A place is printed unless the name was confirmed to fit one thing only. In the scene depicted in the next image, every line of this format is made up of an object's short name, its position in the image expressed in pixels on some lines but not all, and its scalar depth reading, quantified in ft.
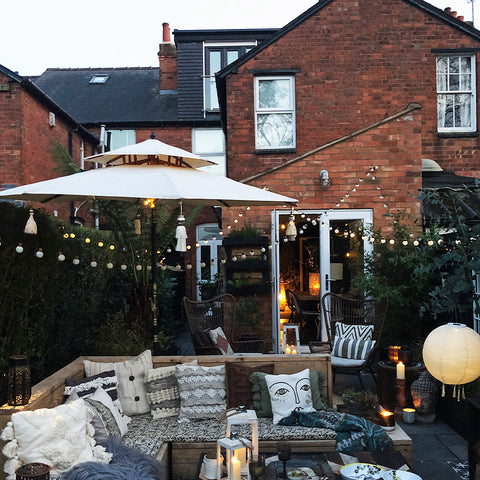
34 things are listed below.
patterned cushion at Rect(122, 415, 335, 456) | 12.60
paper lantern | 10.70
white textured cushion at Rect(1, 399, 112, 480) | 9.79
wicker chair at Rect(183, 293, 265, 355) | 18.79
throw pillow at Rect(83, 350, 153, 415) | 14.32
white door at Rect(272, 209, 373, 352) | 26.27
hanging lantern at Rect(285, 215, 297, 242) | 17.49
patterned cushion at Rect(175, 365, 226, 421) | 14.10
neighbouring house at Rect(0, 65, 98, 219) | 30.66
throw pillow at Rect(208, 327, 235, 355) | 19.06
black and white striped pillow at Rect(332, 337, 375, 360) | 19.93
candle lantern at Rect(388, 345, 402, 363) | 18.17
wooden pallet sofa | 12.21
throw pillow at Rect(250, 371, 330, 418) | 14.33
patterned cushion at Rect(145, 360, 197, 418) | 14.21
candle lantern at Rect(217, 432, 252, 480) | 9.75
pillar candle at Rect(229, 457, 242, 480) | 9.73
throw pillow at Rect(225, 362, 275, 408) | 14.43
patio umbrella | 12.61
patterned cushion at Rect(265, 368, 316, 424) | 13.97
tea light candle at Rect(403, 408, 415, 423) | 17.02
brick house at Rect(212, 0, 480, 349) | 32.09
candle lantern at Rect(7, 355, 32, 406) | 10.65
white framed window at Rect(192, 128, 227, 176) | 49.34
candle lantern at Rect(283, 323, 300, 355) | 18.49
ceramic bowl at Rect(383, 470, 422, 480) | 9.83
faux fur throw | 9.72
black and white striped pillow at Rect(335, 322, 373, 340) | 20.82
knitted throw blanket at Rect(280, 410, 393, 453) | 12.42
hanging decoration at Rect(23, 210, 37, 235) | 12.39
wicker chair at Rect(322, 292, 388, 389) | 19.60
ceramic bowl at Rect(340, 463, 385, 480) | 9.89
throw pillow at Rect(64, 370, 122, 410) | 12.87
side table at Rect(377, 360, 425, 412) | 17.56
